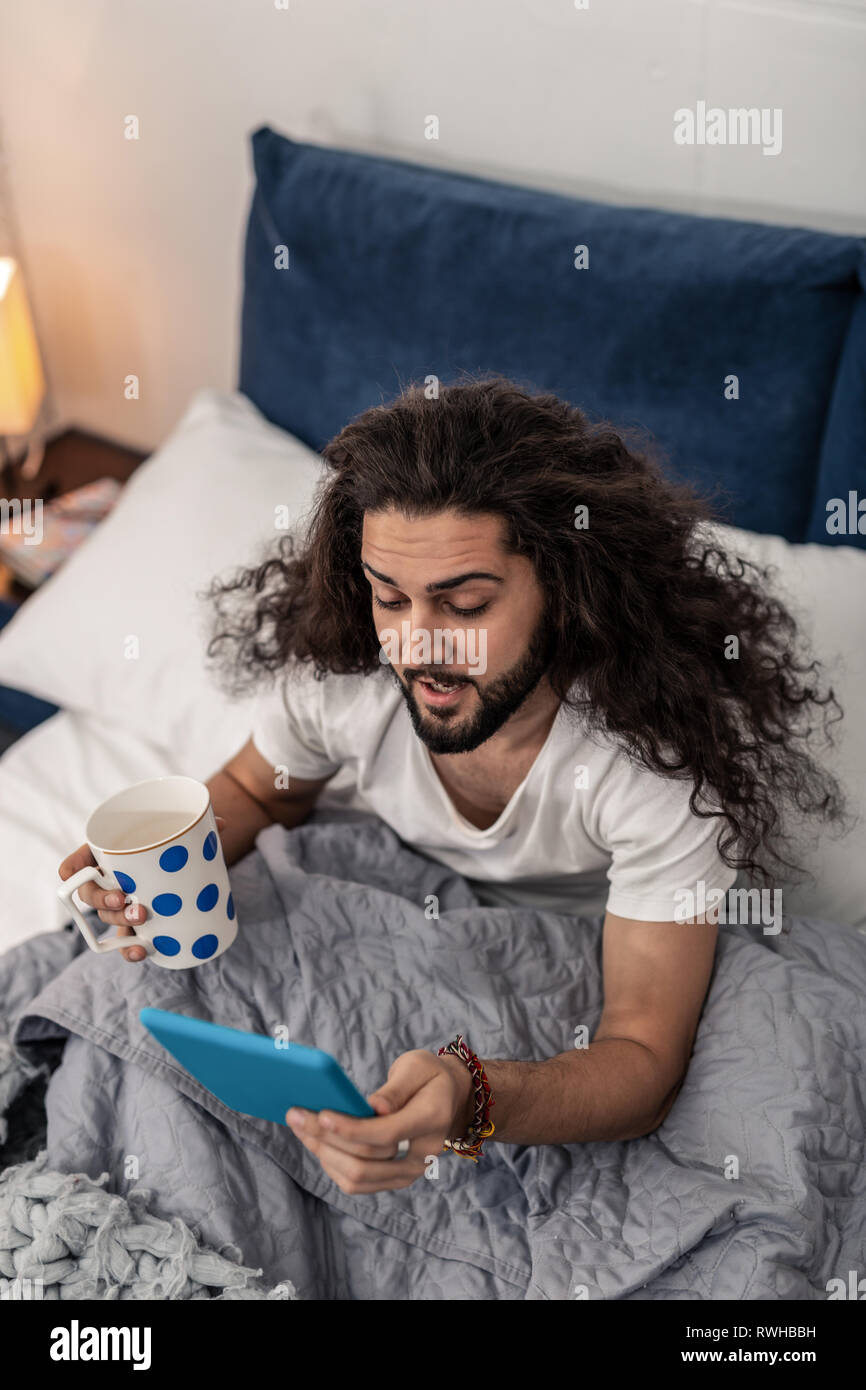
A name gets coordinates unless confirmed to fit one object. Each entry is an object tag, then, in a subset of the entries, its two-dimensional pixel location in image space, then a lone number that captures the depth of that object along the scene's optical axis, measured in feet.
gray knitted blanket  3.03
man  3.38
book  6.35
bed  3.18
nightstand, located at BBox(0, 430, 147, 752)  7.45
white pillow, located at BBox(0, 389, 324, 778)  5.17
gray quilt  3.13
